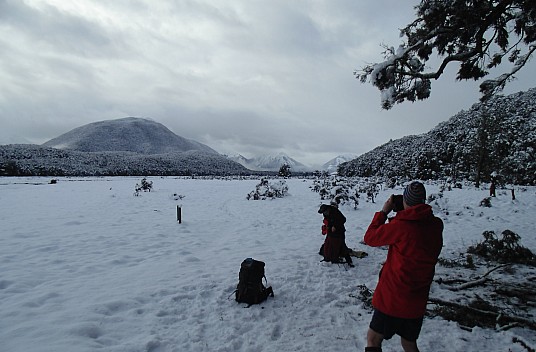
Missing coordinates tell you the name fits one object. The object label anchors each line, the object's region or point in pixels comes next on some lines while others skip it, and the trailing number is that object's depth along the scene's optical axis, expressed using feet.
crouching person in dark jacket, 20.26
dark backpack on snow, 14.66
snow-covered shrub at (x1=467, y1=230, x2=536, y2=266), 20.38
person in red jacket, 7.39
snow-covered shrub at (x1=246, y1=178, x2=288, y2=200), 62.75
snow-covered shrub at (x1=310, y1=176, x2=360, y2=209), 47.98
